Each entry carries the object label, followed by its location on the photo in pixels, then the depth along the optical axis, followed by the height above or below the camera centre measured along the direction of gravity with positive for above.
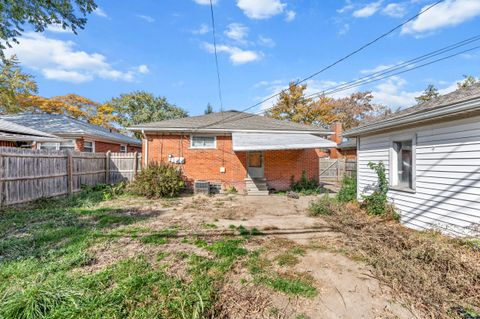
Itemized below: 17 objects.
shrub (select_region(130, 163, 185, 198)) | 10.85 -1.25
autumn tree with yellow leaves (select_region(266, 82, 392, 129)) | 29.31 +6.33
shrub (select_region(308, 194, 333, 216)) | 7.95 -1.77
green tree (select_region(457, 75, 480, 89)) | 24.08 +8.47
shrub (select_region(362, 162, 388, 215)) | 7.34 -1.23
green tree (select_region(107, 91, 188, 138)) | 32.38 +7.11
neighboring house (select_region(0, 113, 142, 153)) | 14.94 +1.48
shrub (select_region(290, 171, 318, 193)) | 13.50 -1.57
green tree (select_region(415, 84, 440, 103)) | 27.44 +8.07
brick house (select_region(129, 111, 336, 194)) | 12.98 +0.21
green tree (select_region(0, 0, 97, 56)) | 10.67 +6.88
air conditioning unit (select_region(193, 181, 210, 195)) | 12.42 -1.65
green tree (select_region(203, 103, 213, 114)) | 31.81 +6.67
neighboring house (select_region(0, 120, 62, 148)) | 10.41 +0.97
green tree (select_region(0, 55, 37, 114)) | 16.33 +5.73
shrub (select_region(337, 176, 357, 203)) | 9.35 -1.42
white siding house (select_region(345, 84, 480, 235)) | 4.84 -0.09
